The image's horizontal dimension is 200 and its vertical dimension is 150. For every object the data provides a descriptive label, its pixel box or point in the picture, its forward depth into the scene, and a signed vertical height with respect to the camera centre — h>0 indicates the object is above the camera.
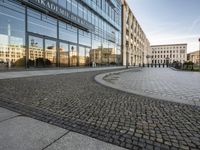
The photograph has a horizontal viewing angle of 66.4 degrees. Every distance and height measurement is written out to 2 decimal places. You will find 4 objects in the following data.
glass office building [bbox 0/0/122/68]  14.19 +4.42
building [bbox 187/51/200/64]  123.14 +9.96
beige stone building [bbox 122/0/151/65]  47.02 +11.95
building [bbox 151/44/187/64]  138.57 +15.23
